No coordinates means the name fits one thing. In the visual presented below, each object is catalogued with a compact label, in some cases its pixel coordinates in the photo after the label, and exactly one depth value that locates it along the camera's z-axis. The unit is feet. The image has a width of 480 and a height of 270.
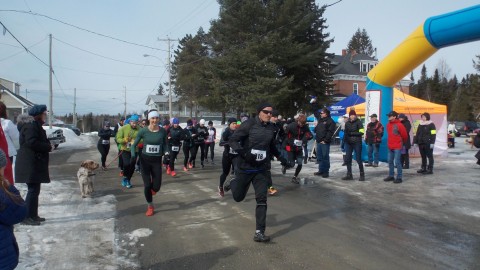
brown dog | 28.81
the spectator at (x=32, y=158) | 20.65
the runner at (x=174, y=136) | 43.14
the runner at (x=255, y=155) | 18.65
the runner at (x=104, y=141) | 45.50
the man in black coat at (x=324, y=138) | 37.68
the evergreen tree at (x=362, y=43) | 309.63
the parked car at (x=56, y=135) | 76.85
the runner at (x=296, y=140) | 35.55
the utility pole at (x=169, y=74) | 144.23
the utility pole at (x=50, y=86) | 118.62
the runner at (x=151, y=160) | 23.71
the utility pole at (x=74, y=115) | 220.25
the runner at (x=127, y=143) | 33.76
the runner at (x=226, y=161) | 29.51
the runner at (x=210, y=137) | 50.37
